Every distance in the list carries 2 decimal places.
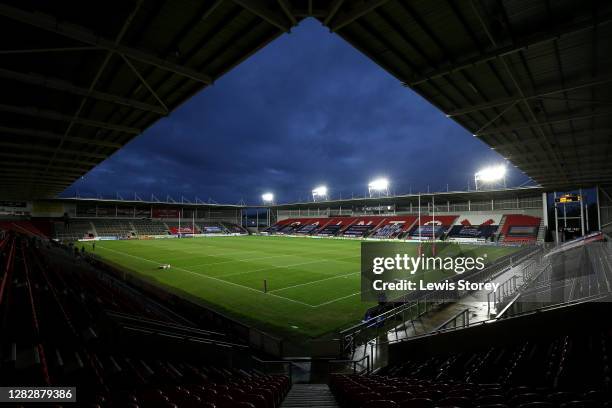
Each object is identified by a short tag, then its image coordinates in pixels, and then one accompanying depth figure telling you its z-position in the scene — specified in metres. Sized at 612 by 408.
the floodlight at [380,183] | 63.00
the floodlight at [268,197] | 88.62
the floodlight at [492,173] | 41.69
